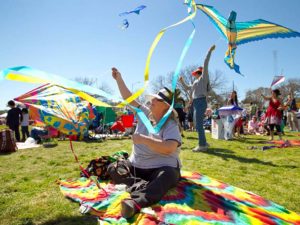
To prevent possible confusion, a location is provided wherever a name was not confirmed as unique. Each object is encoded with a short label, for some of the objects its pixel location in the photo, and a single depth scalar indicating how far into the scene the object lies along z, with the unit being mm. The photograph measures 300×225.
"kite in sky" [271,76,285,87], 8773
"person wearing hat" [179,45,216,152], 6195
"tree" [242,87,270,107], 53488
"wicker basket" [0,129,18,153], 6993
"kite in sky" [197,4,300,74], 4145
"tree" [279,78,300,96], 47375
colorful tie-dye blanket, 2264
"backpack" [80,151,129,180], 3658
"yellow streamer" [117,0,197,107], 2760
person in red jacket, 8297
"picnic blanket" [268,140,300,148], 7264
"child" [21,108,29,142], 11068
